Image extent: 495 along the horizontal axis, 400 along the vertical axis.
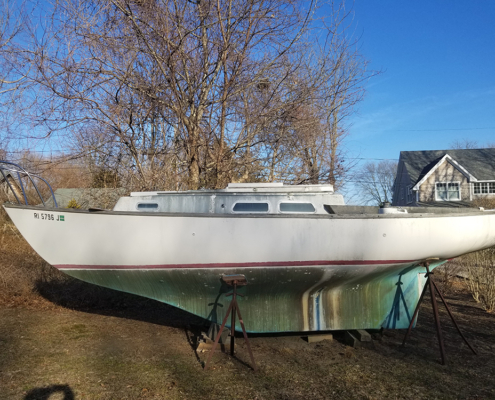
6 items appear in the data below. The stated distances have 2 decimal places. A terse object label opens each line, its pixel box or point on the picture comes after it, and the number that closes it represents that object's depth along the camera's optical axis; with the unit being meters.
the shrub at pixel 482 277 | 8.21
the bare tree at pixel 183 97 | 9.33
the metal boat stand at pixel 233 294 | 5.25
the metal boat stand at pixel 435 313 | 5.26
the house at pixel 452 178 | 31.52
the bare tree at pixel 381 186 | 57.12
